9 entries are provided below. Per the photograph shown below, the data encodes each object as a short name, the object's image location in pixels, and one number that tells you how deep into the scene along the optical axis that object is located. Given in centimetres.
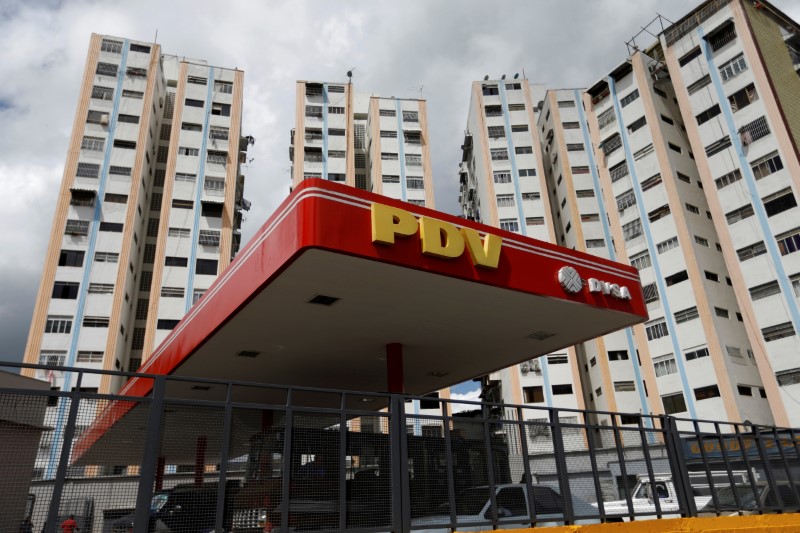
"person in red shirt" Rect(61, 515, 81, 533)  597
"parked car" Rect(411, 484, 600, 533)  827
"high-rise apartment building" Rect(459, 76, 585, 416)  5066
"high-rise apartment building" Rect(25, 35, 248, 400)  4472
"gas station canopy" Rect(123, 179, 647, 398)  961
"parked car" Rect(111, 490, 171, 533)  634
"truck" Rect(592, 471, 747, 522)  1020
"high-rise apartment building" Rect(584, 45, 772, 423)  4016
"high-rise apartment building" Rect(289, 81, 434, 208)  5916
